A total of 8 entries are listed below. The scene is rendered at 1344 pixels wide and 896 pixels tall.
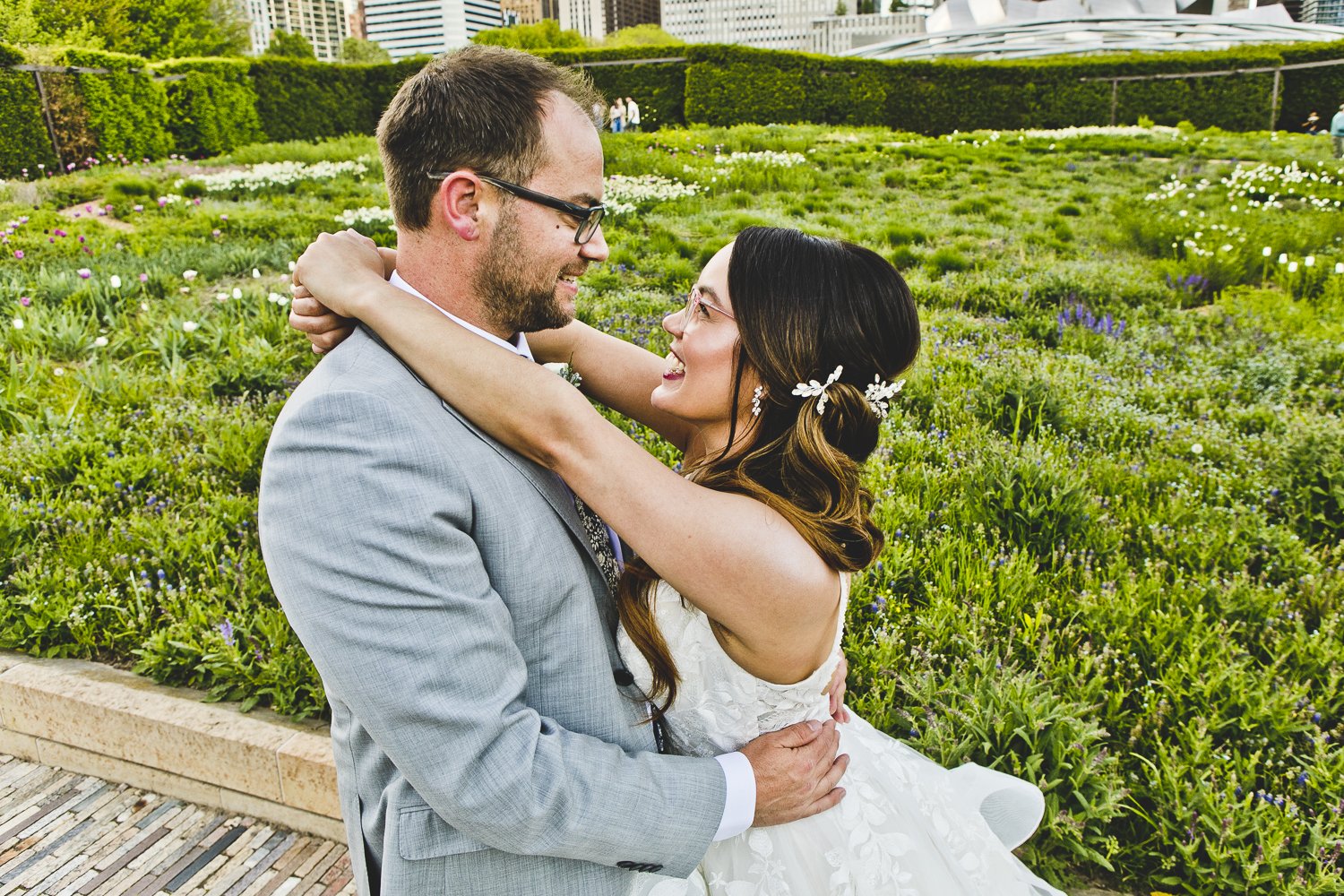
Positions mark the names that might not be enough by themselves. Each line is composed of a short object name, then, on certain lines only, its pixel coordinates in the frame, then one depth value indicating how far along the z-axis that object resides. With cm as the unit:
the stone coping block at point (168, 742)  313
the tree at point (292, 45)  5722
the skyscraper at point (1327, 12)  16238
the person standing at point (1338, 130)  1614
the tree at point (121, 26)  2967
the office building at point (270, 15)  18412
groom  147
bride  176
